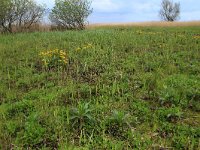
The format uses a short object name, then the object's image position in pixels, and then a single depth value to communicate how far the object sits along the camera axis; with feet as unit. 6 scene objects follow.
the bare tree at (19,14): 44.96
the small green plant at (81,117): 11.55
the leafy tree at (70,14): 51.91
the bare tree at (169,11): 112.54
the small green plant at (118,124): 11.31
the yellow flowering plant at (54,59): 19.79
